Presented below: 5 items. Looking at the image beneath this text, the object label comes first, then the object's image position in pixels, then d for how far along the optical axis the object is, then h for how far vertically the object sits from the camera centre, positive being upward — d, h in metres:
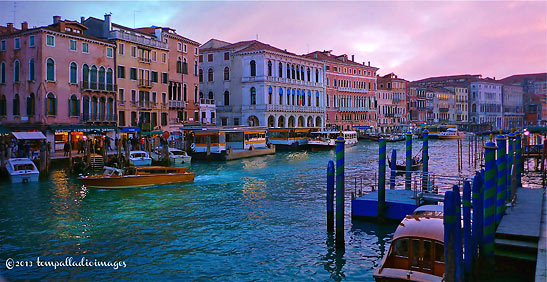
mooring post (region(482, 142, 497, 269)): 8.26 -1.26
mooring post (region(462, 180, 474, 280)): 7.30 -1.52
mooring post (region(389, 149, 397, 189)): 14.19 -1.01
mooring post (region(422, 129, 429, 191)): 15.38 -0.55
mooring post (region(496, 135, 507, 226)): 9.91 -0.95
